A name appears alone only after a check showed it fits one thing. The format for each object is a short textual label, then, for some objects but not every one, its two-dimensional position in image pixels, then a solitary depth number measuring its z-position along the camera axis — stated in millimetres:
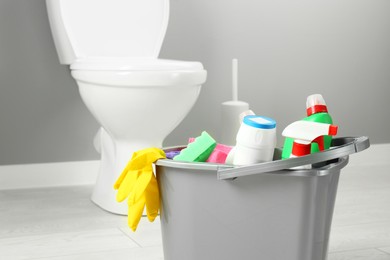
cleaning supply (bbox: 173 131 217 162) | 1915
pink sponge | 1923
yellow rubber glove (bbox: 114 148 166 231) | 1890
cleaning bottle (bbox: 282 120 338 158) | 1796
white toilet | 2426
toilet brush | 3095
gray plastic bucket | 1782
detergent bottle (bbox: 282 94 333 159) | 1884
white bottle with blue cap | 1812
